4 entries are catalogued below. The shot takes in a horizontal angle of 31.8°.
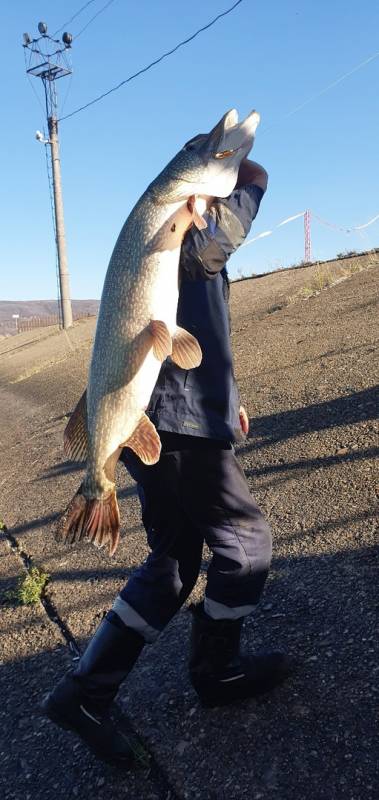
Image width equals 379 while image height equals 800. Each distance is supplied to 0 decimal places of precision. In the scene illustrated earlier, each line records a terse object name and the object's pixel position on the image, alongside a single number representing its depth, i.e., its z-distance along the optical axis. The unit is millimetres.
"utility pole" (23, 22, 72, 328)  21834
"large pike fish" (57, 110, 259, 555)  2416
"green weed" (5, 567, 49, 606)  4031
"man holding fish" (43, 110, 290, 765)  2430
